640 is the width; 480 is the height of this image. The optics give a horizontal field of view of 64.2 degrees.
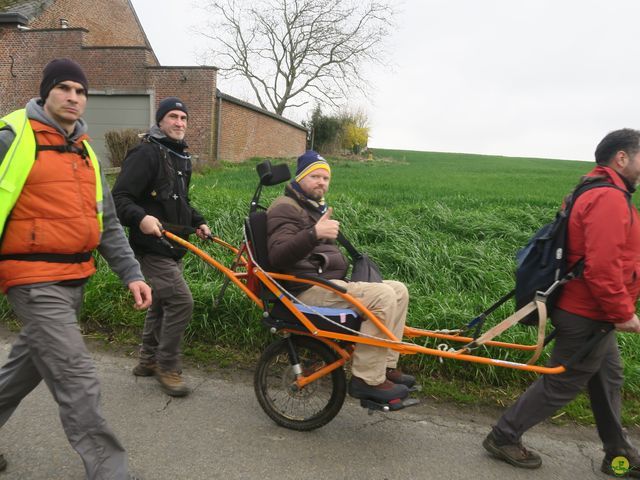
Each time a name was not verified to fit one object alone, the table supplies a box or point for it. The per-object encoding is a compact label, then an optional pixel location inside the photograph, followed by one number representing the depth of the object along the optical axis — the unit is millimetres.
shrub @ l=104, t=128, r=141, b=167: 16141
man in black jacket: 3598
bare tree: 38250
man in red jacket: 2652
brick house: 20312
